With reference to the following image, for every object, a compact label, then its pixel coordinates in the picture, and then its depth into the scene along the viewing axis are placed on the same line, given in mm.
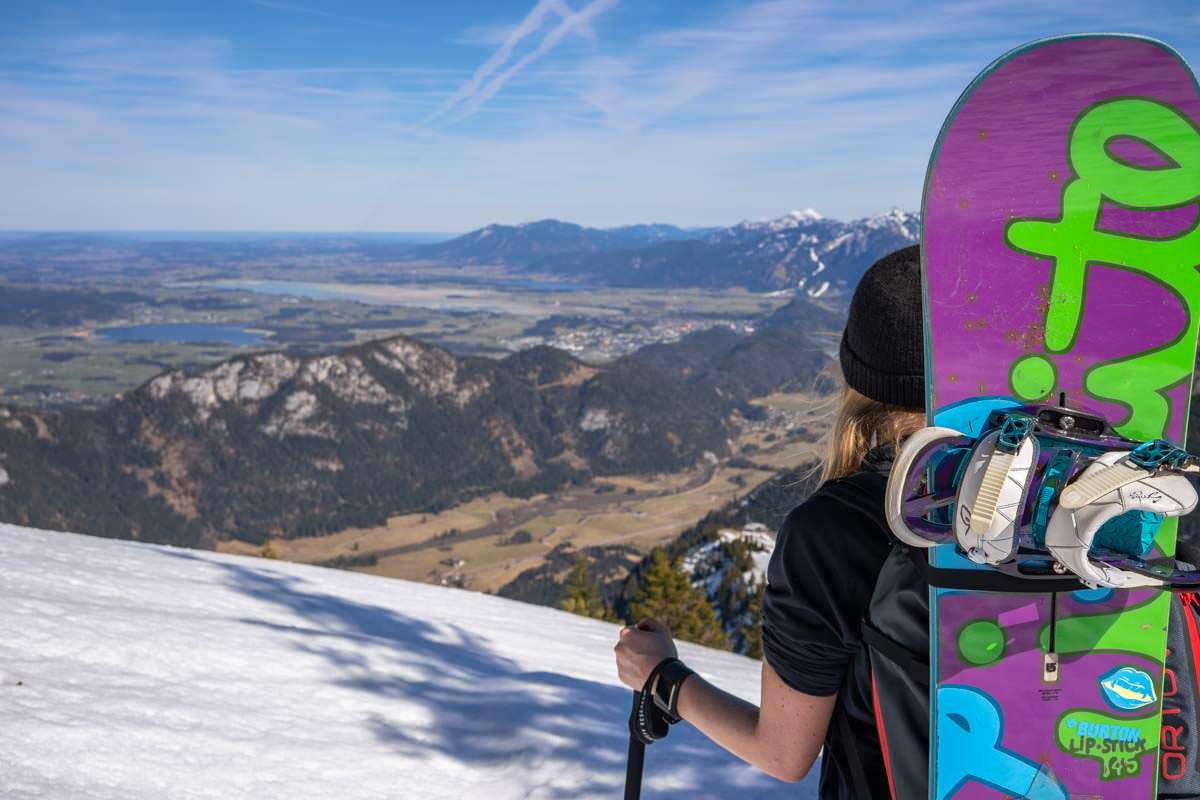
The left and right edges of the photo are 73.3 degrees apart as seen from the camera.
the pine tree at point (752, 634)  33219
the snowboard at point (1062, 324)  1784
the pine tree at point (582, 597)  29625
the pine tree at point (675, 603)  28703
